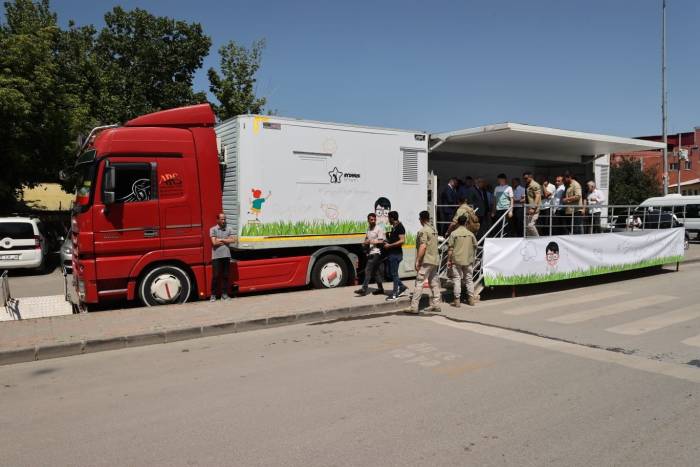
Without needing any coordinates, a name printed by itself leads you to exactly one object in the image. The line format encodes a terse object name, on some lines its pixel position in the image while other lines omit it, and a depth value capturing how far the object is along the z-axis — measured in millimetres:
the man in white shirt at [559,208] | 11985
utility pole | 24484
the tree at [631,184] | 47375
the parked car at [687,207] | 26078
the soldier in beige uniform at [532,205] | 11266
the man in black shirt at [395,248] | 9734
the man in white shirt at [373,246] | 10016
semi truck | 8766
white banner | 10352
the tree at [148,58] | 26703
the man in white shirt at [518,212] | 11891
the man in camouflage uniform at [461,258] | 9484
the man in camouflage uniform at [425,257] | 8984
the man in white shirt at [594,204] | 12887
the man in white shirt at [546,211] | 11445
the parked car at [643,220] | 13864
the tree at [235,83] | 24750
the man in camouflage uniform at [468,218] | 10125
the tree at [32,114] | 17594
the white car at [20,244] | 15648
